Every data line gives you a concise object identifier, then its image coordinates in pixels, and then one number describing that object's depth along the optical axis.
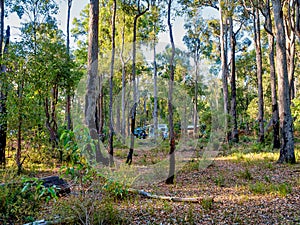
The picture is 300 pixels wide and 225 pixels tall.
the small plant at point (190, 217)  3.48
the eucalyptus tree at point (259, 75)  12.26
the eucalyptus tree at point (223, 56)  14.16
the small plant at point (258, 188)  4.76
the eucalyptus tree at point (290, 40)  11.56
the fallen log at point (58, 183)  4.84
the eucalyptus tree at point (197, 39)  20.45
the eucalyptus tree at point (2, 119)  6.59
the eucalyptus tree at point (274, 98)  10.45
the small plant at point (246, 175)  6.02
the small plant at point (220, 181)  5.64
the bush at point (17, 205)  3.50
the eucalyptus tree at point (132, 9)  8.88
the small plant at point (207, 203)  3.96
